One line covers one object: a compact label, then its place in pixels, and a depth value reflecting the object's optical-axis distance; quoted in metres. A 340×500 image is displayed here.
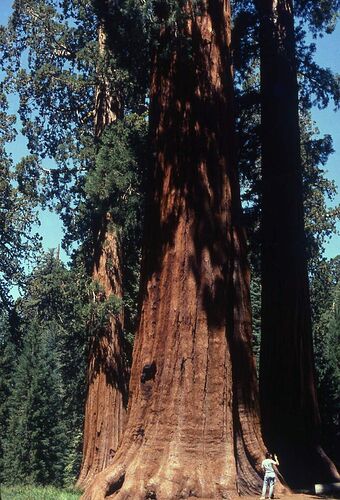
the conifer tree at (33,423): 38.66
